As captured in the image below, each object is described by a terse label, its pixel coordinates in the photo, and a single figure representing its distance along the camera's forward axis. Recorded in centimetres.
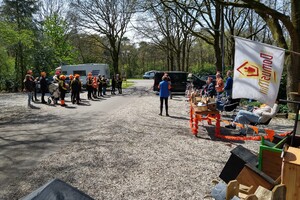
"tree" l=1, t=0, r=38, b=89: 3296
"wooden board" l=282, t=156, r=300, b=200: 351
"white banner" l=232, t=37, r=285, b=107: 477
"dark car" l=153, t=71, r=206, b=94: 2466
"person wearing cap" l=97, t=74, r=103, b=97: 2330
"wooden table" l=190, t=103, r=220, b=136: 889
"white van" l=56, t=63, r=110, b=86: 3181
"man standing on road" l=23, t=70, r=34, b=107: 1672
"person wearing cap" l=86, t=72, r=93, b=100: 2109
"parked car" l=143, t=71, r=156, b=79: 6367
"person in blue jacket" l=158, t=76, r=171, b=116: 1287
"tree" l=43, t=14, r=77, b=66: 4528
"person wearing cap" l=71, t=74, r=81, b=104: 1808
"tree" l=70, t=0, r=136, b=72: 3319
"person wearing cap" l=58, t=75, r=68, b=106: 1730
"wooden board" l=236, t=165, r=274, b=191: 399
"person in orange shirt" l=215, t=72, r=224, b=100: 1514
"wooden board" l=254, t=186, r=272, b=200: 370
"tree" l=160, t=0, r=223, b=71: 2125
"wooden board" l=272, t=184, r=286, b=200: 348
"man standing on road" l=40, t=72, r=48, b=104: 1801
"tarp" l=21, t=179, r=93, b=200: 255
